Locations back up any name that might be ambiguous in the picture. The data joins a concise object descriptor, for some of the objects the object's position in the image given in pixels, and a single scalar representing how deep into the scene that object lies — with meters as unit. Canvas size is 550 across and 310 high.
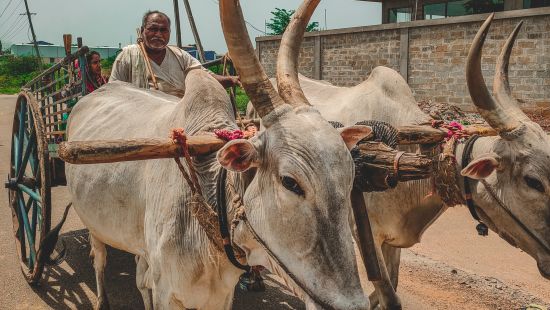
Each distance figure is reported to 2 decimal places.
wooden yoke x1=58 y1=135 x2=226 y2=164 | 2.10
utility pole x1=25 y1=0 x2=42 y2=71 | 33.89
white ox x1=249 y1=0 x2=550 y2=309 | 3.08
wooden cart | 4.25
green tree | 27.86
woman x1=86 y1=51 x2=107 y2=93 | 6.00
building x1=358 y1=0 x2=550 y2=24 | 15.88
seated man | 4.46
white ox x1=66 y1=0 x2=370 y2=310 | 1.89
